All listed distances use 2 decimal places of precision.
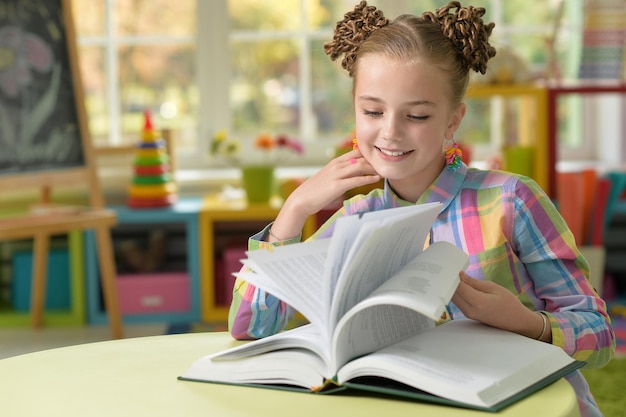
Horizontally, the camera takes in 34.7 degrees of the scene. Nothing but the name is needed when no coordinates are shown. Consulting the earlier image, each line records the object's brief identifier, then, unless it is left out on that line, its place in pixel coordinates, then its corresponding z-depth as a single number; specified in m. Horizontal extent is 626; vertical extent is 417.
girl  1.25
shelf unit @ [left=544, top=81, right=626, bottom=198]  3.47
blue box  3.68
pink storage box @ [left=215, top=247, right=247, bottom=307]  3.56
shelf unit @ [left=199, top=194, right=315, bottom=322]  3.56
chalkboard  3.25
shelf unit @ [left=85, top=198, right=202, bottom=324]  3.61
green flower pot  3.61
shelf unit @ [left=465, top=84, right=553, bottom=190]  3.46
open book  0.96
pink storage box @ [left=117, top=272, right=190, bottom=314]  3.63
